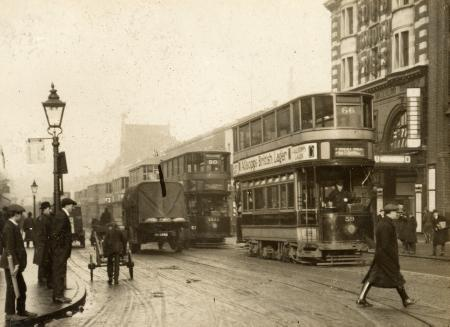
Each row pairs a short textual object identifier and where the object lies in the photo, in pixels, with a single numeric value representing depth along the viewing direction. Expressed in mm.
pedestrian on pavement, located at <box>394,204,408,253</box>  23450
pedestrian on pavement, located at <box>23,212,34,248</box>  31547
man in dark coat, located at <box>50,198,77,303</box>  11734
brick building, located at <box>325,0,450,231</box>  30344
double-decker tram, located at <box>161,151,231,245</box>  31109
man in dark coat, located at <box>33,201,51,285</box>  13344
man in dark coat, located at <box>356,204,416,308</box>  10586
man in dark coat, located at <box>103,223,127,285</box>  15438
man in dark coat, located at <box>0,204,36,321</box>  9555
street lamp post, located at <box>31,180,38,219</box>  35881
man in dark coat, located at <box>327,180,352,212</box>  19094
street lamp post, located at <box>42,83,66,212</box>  14821
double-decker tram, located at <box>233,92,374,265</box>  18906
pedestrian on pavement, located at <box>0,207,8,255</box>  14680
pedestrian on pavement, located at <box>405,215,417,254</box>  23156
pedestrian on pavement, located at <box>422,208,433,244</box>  29062
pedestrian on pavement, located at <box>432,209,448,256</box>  21917
